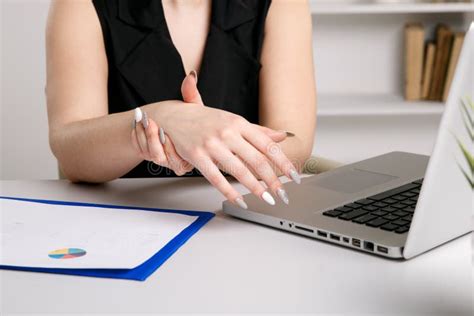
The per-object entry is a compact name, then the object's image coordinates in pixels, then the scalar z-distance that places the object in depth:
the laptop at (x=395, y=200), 0.67
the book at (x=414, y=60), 2.84
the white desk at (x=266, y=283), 0.71
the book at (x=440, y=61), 2.79
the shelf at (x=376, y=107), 2.78
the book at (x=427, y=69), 2.82
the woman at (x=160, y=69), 1.21
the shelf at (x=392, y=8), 2.74
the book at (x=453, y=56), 2.74
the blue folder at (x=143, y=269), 0.78
